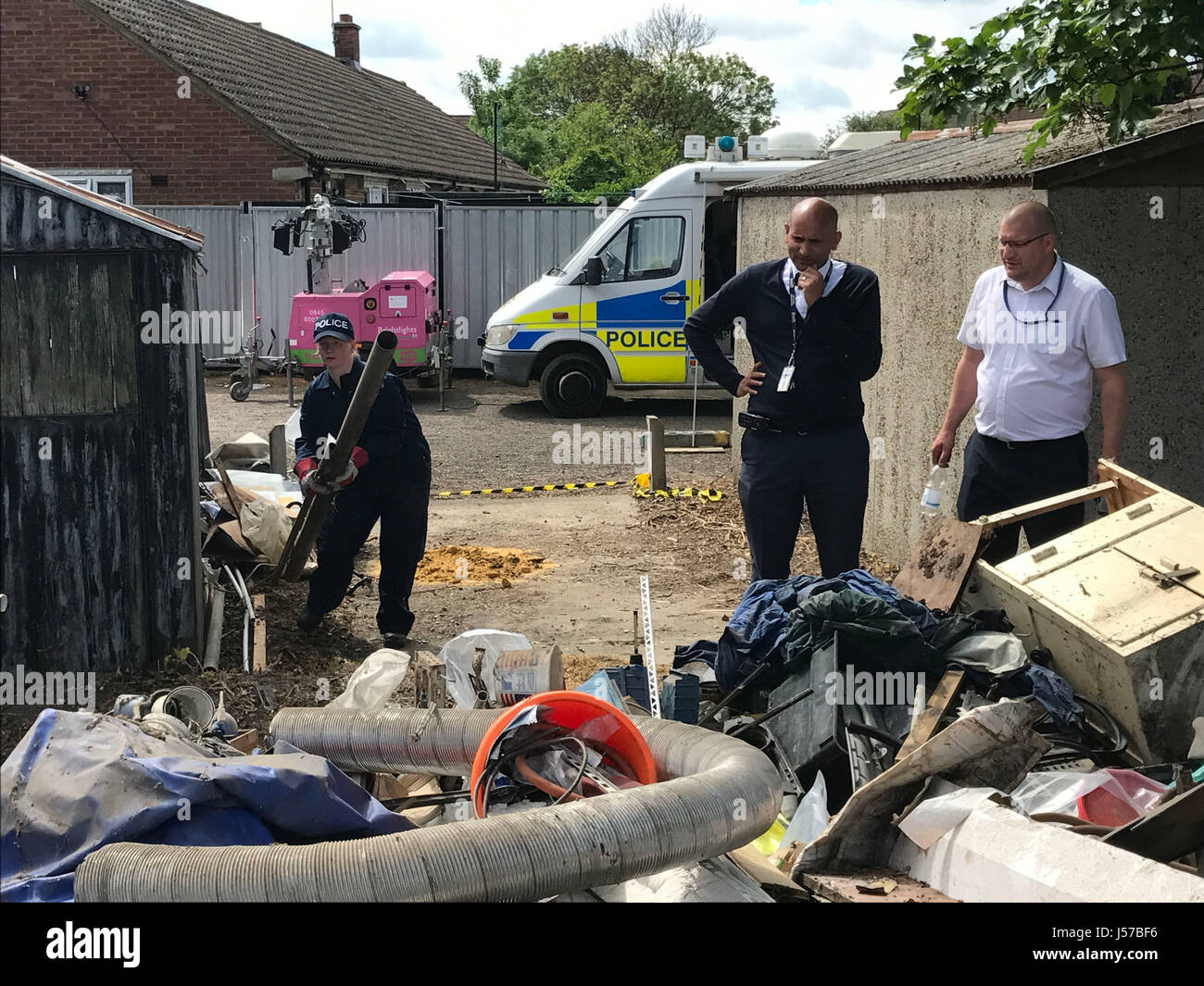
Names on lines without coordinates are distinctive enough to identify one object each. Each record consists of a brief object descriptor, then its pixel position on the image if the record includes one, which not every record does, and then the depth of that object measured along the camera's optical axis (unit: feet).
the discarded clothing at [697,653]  18.05
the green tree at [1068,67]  19.12
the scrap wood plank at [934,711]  14.10
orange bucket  12.78
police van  49.32
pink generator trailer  54.49
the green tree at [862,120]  127.65
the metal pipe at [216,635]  21.26
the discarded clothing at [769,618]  16.42
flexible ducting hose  10.23
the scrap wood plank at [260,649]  21.68
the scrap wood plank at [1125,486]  16.94
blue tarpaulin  11.39
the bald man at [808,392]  18.34
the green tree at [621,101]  124.06
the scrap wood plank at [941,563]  17.31
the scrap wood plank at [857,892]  11.94
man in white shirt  17.33
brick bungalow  65.57
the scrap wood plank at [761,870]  12.35
